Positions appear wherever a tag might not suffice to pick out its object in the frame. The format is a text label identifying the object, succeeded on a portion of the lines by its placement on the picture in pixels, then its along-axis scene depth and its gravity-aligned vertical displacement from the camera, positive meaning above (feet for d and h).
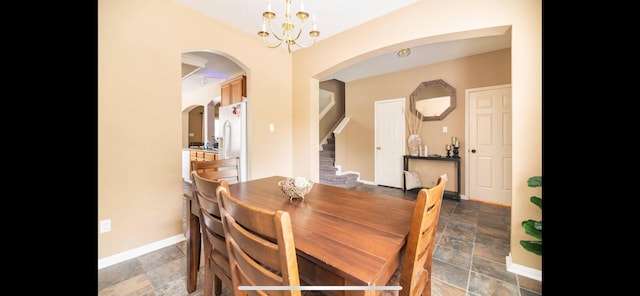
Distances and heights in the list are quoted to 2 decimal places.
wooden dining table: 2.27 -1.14
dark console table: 11.43 -1.26
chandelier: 4.88 +2.87
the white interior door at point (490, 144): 10.72 +0.09
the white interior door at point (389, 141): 13.85 +0.34
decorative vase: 13.04 +0.19
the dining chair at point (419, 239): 2.74 -1.23
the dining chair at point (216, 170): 5.90 -0.63
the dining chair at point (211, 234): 3.37 -1.42
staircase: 14.16 -1.67
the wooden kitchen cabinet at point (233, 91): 12.01 +3.26
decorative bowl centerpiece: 4.32 -0.80
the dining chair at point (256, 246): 2.02 -1.01
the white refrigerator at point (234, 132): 10.86 +0.79
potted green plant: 4.89 -1.82
